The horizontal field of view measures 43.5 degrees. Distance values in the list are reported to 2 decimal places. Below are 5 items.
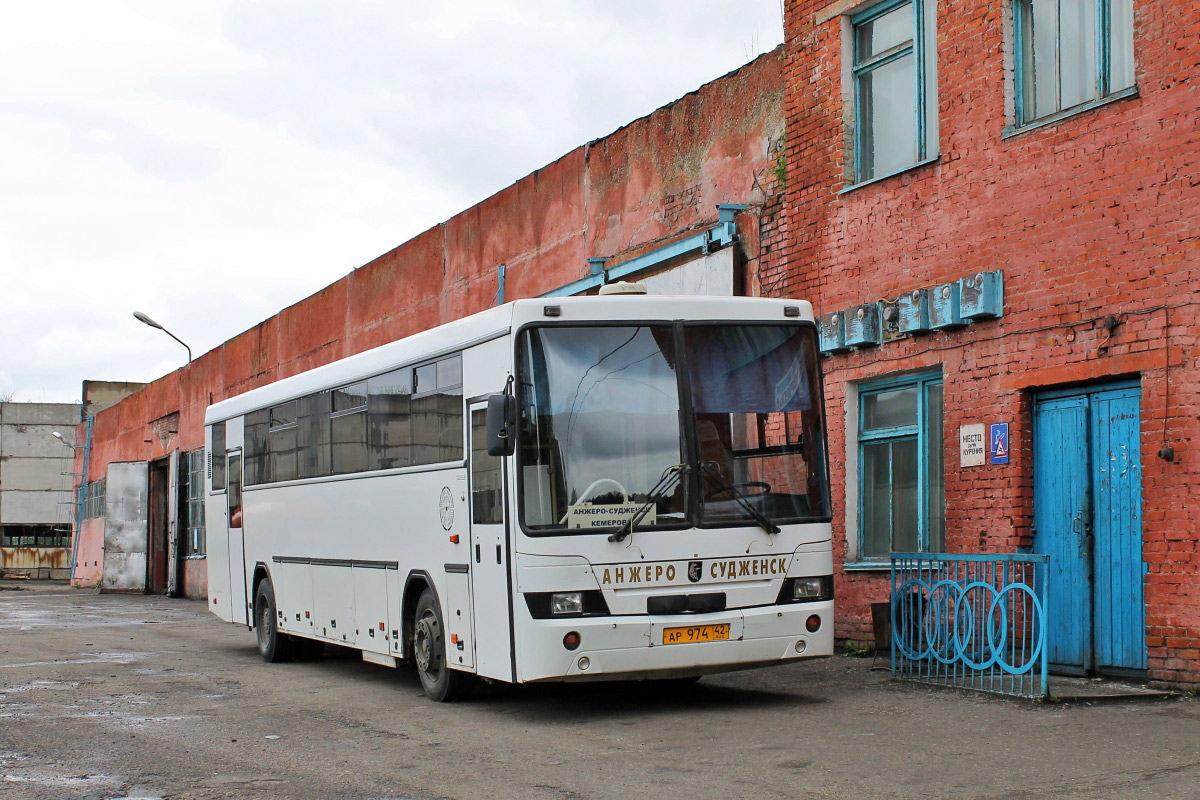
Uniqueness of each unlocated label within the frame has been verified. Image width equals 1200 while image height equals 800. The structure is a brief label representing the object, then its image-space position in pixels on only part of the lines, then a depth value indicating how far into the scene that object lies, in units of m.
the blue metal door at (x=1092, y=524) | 11.73
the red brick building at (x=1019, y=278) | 11.29
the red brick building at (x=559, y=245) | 16.84
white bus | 10.12
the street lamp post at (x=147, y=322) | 40.72
